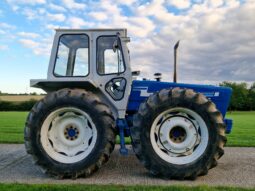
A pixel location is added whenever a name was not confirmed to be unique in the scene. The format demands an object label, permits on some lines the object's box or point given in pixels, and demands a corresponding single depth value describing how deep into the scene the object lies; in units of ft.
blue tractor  11.10
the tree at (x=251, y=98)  155.93
